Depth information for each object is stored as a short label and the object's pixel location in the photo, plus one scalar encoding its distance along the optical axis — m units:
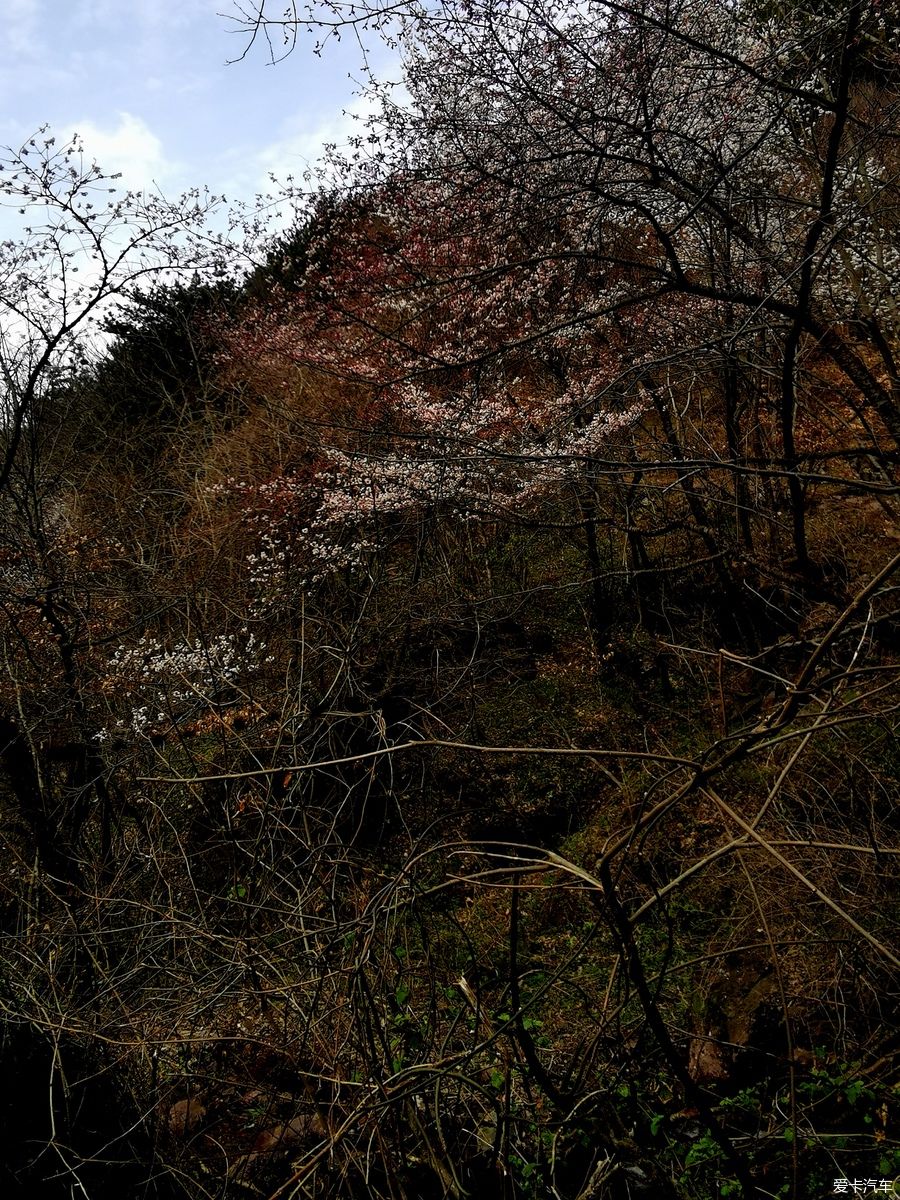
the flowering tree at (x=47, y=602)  5.95
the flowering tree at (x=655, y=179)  4.91
